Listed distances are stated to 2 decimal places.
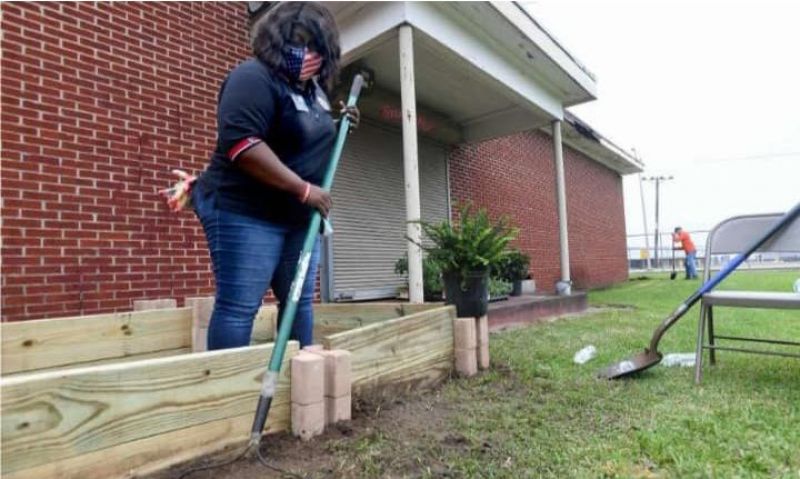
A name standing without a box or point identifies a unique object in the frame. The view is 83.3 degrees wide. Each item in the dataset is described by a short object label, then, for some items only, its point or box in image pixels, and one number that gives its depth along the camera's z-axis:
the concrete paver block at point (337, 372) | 1.45
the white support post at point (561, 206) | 5.80
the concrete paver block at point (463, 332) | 2.22
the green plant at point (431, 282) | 4.22
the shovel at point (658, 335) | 2.29
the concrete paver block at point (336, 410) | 1.47
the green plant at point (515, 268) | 5.75
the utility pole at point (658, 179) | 36.18
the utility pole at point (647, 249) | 25.66
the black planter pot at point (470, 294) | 2.58
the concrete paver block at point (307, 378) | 1.37
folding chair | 2.13
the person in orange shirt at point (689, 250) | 13.26
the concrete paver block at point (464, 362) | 2.23
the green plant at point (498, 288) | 5.03
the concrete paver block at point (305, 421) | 1.37
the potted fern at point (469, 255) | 2.59
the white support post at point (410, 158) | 3.50
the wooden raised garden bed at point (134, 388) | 0.95
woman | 1.39
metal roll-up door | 4.97
